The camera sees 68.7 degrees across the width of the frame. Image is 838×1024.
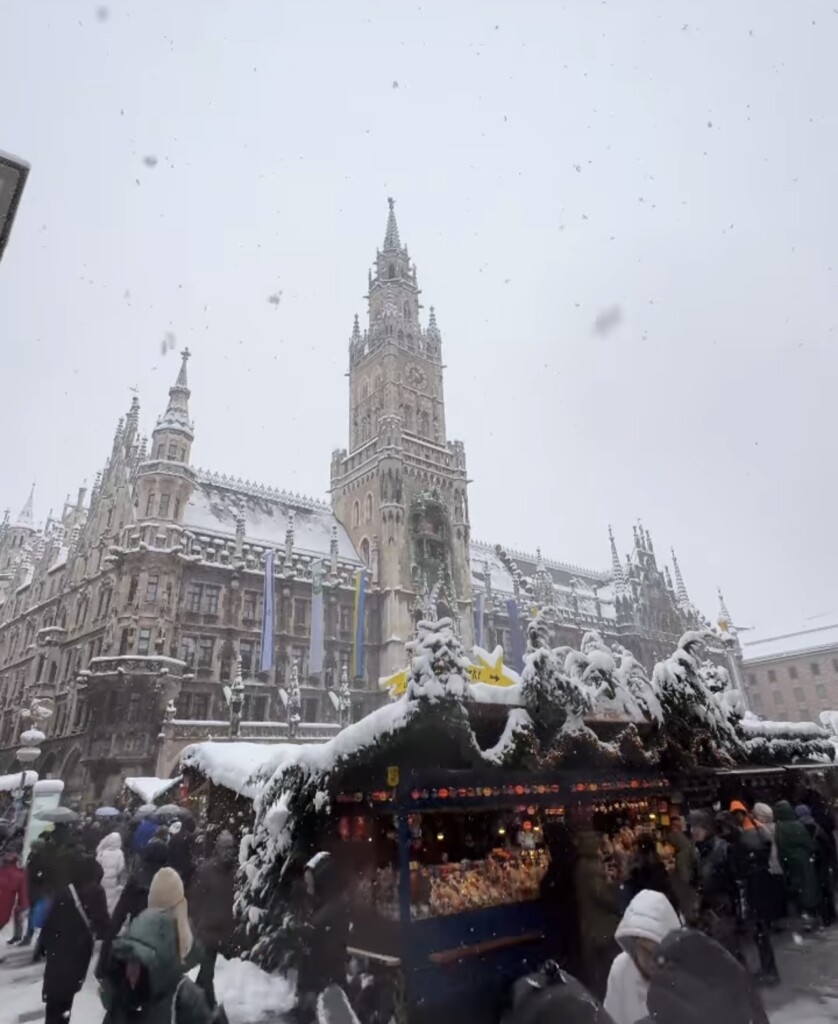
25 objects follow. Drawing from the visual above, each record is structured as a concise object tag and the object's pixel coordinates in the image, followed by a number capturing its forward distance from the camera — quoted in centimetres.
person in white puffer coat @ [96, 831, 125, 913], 1263
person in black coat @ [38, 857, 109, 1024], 657
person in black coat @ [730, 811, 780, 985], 897
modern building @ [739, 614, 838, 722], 5797
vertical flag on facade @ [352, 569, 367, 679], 3997
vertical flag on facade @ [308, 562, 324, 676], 3791
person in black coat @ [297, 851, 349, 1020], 747
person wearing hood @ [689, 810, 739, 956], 930
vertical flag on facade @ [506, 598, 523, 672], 4689
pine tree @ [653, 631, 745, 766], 1168
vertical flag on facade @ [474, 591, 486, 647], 4622
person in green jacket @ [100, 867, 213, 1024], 444
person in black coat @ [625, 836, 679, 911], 962
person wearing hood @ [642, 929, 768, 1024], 291
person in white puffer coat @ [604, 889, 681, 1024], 376
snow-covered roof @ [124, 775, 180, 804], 1905
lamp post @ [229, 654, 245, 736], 3118
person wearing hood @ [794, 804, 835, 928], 1152
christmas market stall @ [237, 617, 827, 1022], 845
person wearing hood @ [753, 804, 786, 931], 951
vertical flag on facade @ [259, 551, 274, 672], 3638
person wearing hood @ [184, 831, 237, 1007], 725
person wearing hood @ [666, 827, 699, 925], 979
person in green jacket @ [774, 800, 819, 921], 1046
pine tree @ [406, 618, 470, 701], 847
